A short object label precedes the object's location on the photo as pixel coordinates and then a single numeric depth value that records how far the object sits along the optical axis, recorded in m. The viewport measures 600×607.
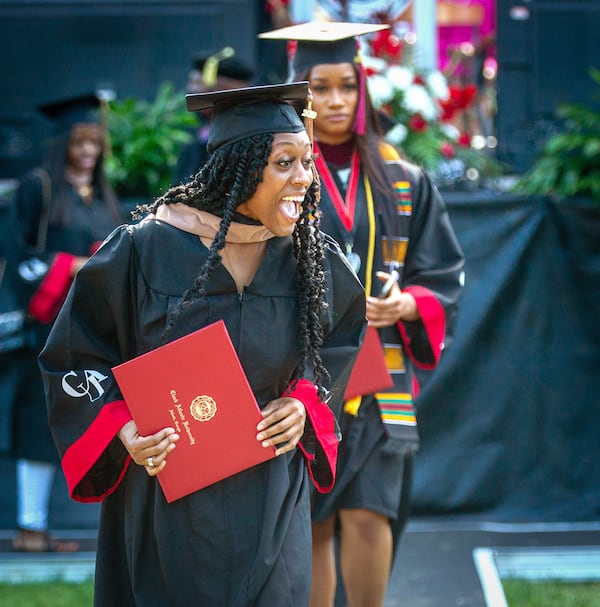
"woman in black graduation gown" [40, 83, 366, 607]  6.49
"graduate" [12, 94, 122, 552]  12.18
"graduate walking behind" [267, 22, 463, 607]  8.81
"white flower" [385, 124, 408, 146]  13.61
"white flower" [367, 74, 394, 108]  13.34
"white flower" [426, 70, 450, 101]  14.05
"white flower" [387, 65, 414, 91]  13.62
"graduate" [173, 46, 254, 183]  12.62
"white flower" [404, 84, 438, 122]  13.70
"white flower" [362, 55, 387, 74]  13.53
